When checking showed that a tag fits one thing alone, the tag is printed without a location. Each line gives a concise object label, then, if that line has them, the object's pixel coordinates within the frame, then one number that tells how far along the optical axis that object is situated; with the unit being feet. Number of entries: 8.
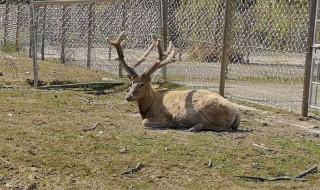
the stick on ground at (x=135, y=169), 30.05
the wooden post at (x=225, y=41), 56.70
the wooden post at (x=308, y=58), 48.76
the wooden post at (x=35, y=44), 61.71
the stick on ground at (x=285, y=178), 30.00
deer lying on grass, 41.89
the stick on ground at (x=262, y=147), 35.95
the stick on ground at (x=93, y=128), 39.75
